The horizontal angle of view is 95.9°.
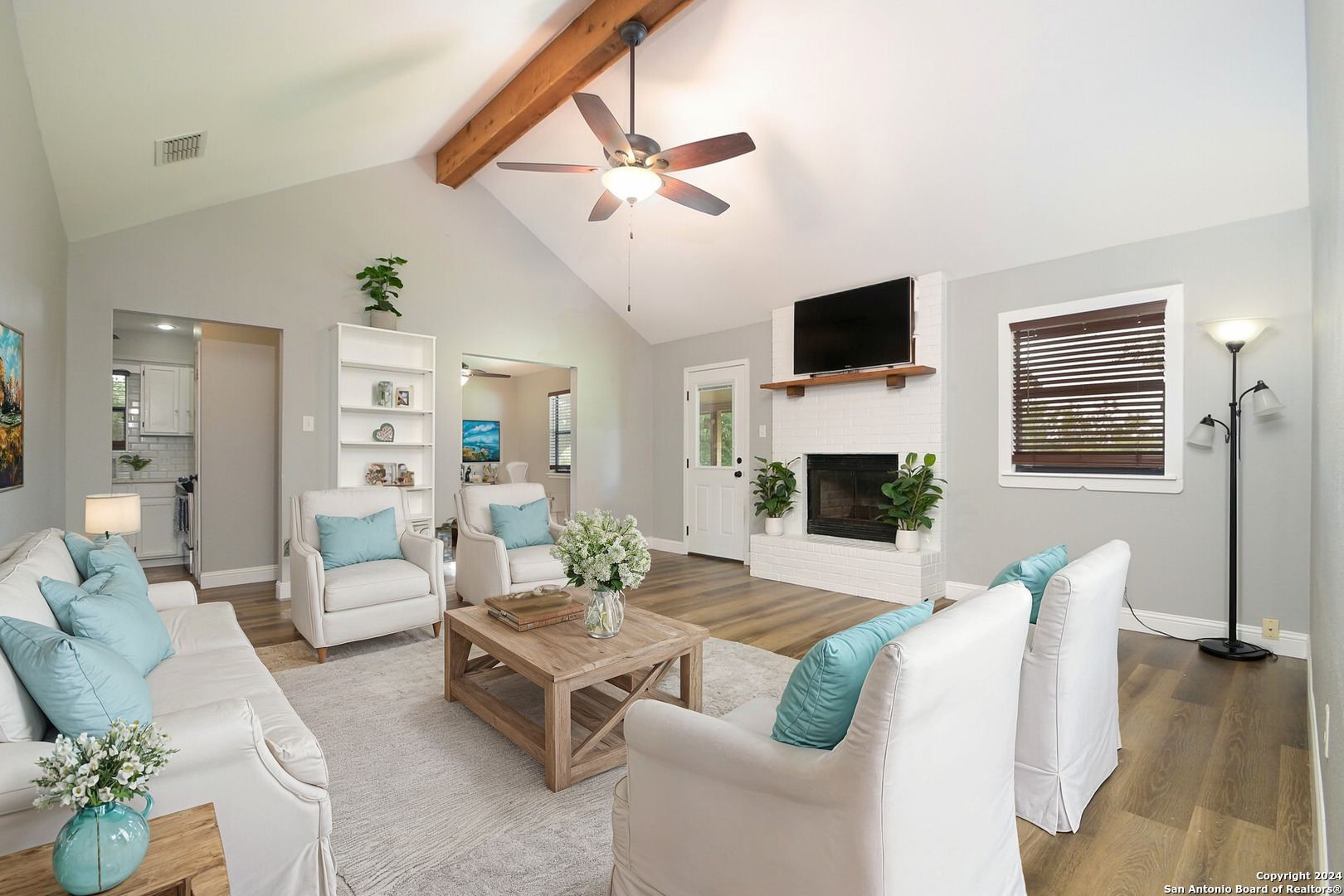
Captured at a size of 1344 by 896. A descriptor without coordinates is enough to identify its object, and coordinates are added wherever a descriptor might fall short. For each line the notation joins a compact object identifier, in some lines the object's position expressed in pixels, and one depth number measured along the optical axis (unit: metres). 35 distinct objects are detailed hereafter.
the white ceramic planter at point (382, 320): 5.16
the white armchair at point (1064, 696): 1.84
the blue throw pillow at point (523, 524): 4.27
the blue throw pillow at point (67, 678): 1.29
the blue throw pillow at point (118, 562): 2.22
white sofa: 1.22
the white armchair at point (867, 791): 1.09
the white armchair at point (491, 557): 3.96
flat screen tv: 5.01
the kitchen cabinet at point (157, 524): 5.80
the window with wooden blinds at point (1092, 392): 3.99
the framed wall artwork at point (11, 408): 2.54
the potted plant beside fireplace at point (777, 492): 5.84
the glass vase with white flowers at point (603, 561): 2.43
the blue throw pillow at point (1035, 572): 2.16
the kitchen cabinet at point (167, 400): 5.95
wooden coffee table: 2.14
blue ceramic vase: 0.98
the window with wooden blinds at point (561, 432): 9.39
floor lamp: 3.40
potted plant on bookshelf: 5.11
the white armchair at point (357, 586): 3.35
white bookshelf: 5.14
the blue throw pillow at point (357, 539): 3.66
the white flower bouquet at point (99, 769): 0.99
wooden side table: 1.03
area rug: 1.72
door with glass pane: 6.54
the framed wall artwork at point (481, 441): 9.91
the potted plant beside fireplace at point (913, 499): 4.83
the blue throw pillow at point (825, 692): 1.21
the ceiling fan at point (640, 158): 3.13
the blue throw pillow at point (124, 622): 1.68
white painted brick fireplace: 4.86
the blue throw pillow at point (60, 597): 1.67
